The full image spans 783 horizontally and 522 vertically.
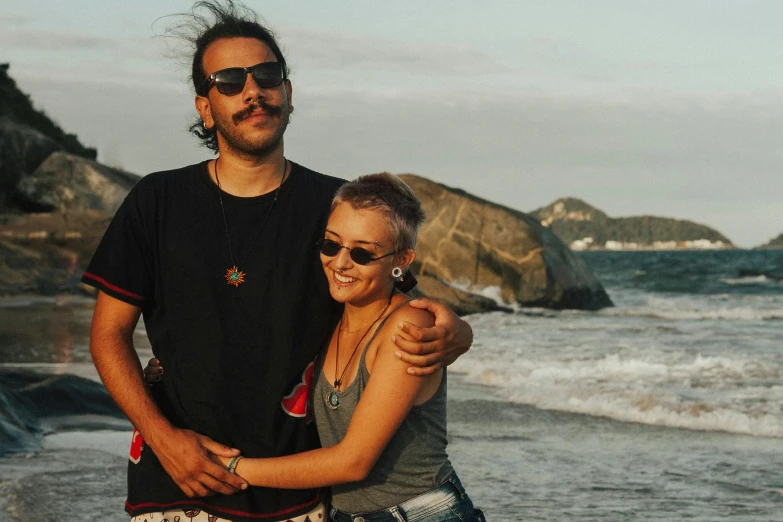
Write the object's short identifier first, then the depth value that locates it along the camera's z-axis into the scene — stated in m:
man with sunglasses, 2.88
